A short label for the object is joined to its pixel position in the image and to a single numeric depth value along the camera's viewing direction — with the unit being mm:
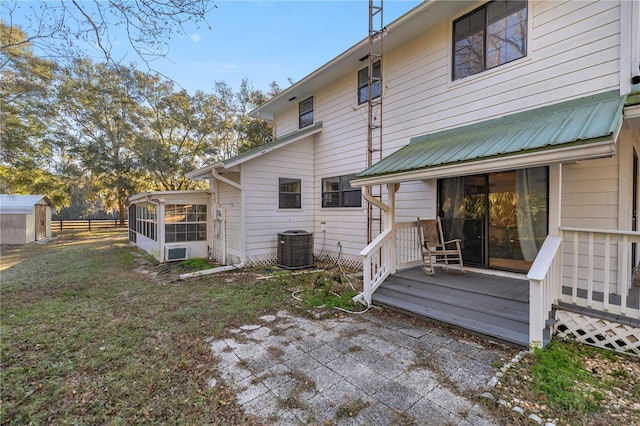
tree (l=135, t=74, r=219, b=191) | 18234
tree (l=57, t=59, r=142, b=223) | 16984
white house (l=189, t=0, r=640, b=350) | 3578
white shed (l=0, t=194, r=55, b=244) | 14648
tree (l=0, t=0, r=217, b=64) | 2680
